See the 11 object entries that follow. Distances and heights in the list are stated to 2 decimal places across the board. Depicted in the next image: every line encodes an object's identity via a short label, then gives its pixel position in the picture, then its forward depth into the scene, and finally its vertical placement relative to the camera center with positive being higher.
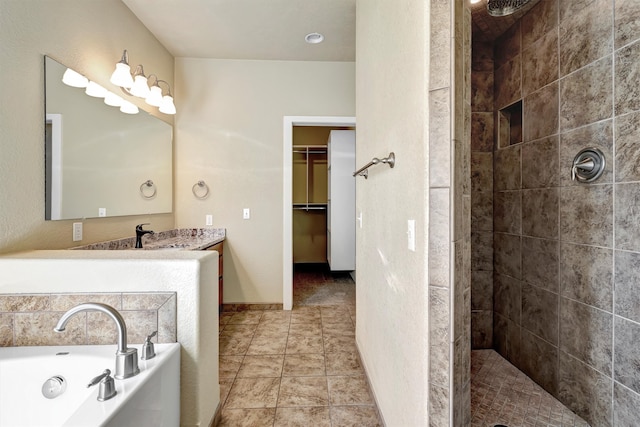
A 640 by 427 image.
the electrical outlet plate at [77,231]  1.89 -0.12
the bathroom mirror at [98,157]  1.72 +0.42
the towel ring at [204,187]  3.17 +0.26
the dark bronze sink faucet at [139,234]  2.33 -0.17
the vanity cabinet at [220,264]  3.00 -0.54
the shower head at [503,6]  1.53 +1.10
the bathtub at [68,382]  1.08 -0.65
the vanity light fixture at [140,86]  2.13 +1.03
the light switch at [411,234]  1.05 -0.08
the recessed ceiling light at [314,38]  2.74 +1.67
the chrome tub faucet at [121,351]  1.04 -0.50
